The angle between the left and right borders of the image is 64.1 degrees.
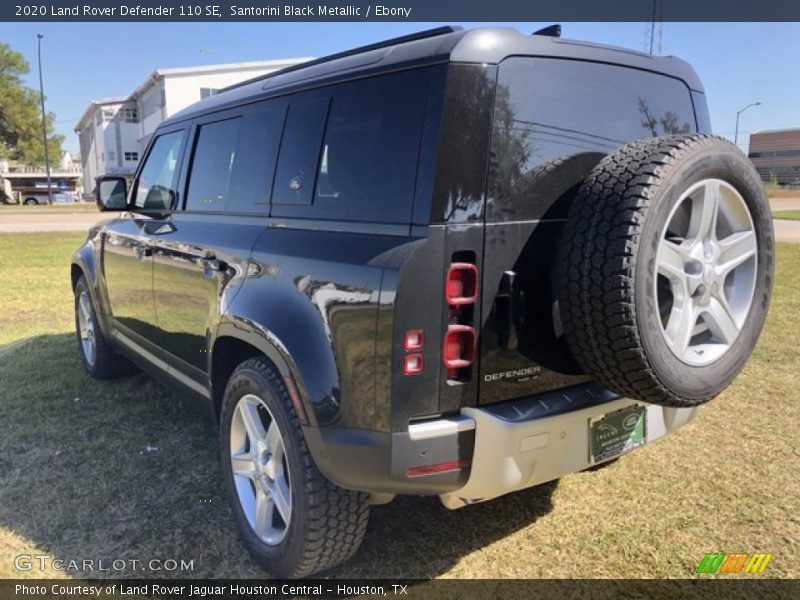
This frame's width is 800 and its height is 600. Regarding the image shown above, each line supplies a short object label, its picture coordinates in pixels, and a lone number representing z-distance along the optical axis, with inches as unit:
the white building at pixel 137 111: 1304.1
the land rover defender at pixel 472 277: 81.7
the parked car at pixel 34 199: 1924.8
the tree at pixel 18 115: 1847.9
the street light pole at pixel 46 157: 1804.5
